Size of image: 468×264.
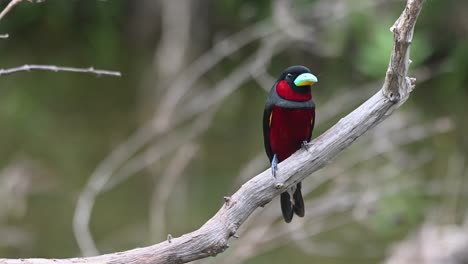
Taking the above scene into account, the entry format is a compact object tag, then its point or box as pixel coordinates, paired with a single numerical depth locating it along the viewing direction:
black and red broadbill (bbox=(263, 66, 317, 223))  6.25
